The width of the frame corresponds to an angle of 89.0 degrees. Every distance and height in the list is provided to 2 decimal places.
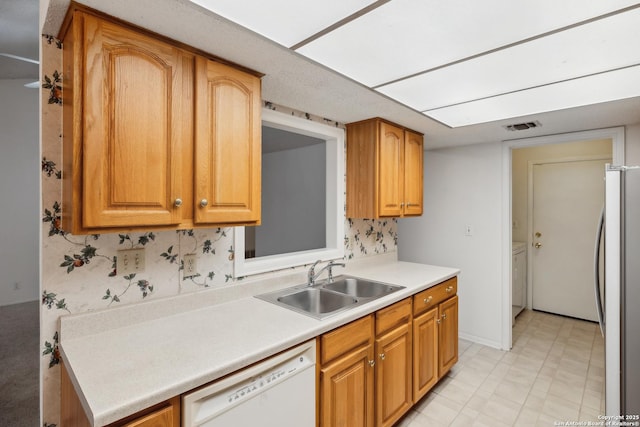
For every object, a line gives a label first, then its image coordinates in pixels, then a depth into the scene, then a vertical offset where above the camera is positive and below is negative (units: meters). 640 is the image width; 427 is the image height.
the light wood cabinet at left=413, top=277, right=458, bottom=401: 2.20 -0.89
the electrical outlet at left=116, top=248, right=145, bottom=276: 1.47 -0.22
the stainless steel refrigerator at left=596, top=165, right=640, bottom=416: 1.70 -0.41
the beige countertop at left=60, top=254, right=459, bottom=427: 0.99 -0.52
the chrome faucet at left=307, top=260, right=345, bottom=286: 2.22 -0.43
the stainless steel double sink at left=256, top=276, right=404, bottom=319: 1.98 -0.53
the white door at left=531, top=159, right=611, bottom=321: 3.80 -0.26
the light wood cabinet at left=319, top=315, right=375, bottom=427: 1.54 -0.82
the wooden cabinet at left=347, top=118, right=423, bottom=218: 2.48 +0.35
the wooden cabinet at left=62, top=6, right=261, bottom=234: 1.12 +0.31
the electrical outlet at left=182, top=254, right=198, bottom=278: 1.69 -0.27
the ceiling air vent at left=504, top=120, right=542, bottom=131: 2.55 +0.70
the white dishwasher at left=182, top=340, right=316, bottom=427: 1.10 -0.69
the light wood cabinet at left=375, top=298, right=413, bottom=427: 1.86 -0.91
